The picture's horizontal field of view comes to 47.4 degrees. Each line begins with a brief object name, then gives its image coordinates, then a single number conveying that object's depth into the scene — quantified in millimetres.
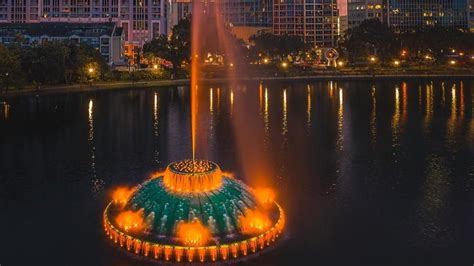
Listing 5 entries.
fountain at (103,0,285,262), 23875
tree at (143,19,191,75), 133625
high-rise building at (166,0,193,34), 190525
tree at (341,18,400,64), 163125
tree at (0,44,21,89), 86938
